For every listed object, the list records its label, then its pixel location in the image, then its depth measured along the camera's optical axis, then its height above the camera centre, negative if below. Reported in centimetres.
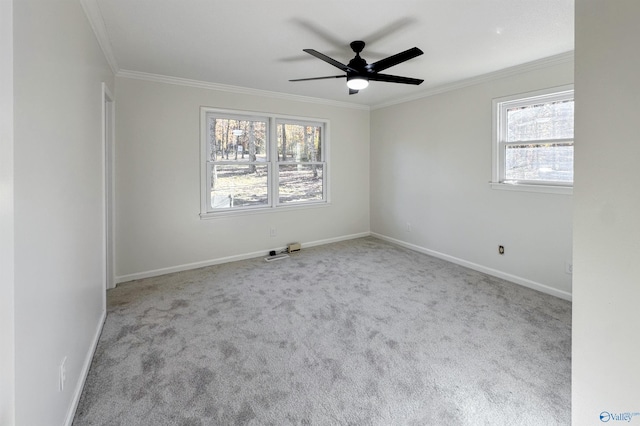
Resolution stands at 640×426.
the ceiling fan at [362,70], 243 +116
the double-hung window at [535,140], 312 +73
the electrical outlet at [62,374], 149 -85
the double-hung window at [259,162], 418 +68
